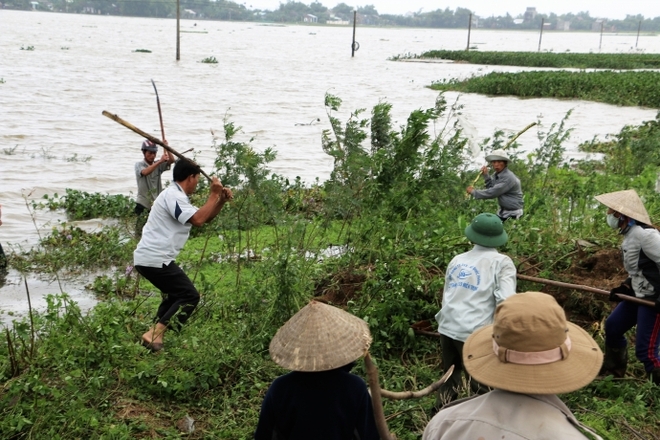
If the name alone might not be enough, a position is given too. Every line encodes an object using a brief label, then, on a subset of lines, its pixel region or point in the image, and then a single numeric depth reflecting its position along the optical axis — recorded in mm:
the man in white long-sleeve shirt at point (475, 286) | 4355
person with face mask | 4816
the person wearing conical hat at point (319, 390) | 2852
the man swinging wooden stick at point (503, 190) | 8328
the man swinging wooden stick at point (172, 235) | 5414
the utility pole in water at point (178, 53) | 42700
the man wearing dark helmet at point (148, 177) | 9719
